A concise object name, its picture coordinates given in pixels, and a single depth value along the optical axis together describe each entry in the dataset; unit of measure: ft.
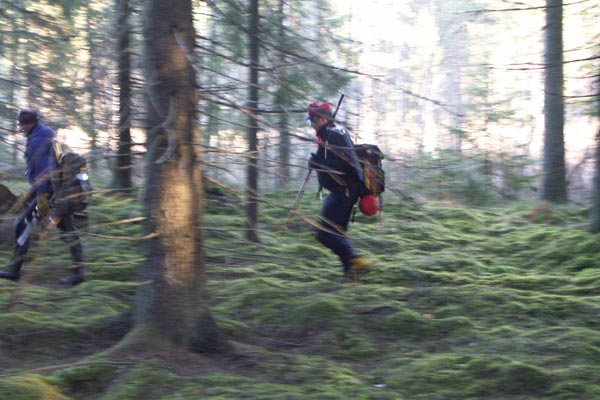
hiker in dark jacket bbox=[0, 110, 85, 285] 23.40
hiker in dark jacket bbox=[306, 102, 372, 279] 24.80
